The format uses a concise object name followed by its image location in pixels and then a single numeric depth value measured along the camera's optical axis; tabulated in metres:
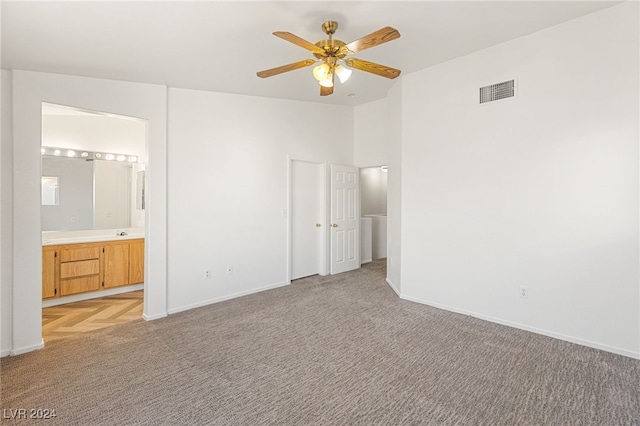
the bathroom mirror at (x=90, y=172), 4.52
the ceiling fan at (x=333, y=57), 2.21
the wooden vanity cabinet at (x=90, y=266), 4.09
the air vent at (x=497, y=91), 3.27
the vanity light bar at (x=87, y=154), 4.53
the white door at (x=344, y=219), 5.60
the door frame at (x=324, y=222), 5.47
